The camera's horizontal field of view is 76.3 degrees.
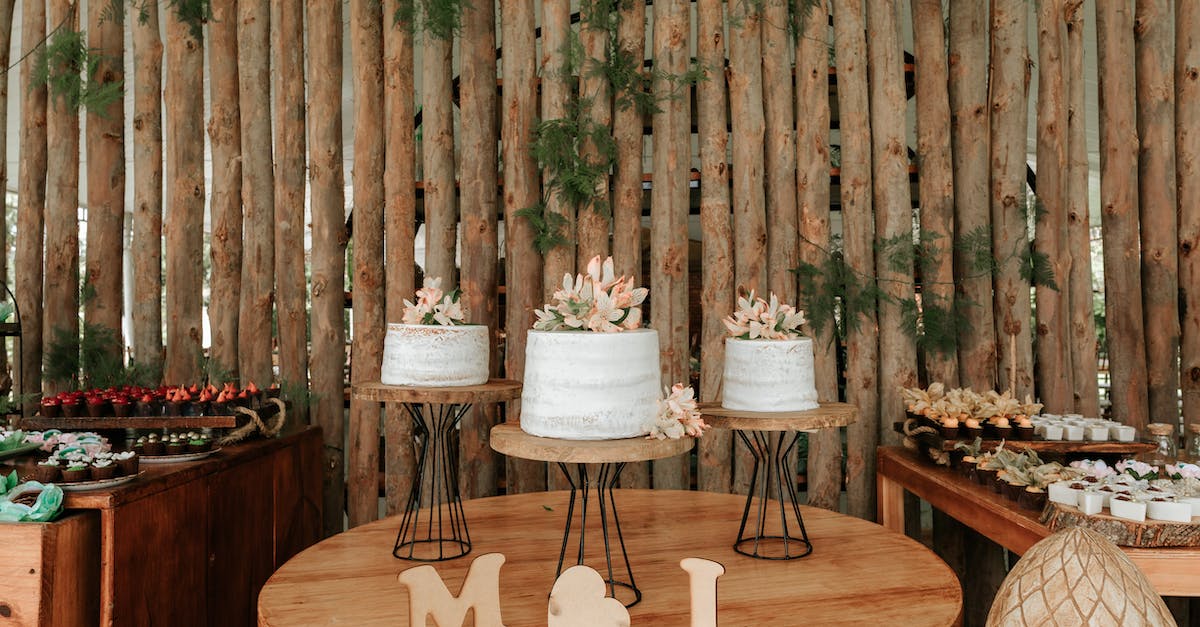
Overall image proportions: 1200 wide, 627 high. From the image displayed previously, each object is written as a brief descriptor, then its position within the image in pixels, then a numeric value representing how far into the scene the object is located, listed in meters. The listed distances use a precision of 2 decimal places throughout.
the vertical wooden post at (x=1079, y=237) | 3.30
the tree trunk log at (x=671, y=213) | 3.24
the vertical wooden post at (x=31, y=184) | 3.53
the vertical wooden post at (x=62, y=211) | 3.47
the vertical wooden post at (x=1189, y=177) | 3.31
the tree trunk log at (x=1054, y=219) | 3.24
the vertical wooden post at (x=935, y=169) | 3.22
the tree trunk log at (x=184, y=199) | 3.39
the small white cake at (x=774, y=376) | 1.97
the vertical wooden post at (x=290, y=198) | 3.37
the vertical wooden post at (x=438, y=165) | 3.32
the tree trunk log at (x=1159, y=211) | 3.31
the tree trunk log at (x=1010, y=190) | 3.23
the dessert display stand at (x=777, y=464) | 1.87
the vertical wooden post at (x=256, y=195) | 3.37
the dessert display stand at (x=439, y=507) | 1.94
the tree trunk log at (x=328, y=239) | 3.34
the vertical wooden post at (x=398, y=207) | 3.29
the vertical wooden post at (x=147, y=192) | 3.45
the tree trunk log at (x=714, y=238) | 3.24
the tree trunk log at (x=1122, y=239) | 3.31
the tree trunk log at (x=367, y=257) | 3.29
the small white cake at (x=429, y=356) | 2.03
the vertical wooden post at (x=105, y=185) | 3.43
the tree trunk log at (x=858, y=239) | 3.24
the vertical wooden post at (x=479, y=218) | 3.31
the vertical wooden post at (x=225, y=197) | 3.40
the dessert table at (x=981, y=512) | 1.89
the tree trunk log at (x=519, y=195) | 3.26
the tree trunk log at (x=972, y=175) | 3.22
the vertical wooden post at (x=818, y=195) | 3.25
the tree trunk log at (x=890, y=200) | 3.22
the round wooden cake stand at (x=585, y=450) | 1.49
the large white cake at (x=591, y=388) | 1.59
